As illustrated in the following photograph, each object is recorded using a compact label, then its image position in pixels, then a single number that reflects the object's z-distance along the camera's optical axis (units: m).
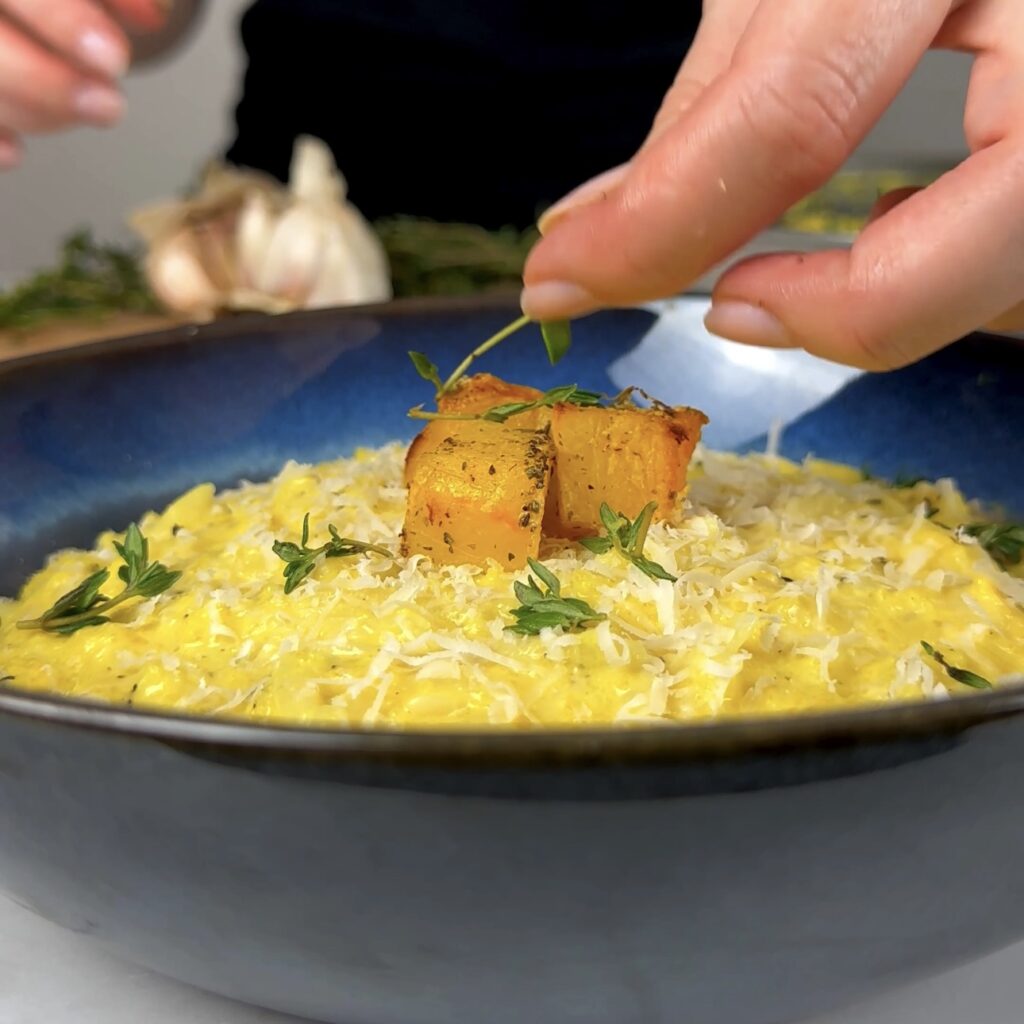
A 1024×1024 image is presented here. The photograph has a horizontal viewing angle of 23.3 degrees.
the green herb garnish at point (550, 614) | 0.36
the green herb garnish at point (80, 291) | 0.69
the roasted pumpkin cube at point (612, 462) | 0.39
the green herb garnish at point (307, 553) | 0.38
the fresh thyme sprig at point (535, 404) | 0.40
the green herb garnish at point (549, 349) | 0.42
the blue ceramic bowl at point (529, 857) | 0.30
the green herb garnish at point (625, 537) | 0.38
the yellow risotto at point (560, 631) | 0.35
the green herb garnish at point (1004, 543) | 0.41
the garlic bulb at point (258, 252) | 0.70
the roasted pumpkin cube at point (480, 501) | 0.38
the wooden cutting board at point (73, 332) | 0.66
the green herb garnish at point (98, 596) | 0.39
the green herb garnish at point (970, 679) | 0.36
